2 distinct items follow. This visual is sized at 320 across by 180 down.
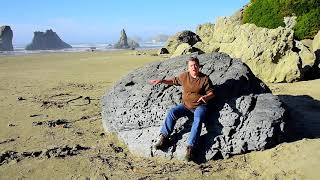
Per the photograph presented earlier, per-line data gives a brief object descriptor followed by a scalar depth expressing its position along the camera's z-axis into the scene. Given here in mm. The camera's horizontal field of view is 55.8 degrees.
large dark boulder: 5101
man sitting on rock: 5148
